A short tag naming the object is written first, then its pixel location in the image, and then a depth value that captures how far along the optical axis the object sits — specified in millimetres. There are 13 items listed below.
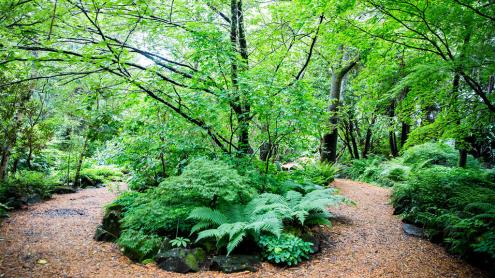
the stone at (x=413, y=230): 5109
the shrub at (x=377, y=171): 9609
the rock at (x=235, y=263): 4062
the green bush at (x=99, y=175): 11956
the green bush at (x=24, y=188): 7395
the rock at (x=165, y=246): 4479
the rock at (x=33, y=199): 7971
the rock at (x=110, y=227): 5434
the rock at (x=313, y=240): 4586
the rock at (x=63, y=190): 9581
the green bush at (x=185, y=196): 4816
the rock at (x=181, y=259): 4121
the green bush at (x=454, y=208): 3984
